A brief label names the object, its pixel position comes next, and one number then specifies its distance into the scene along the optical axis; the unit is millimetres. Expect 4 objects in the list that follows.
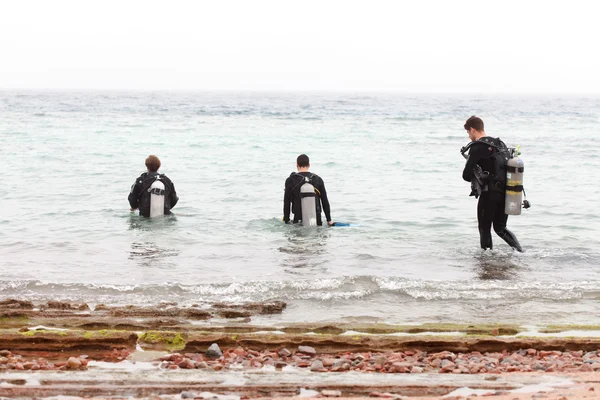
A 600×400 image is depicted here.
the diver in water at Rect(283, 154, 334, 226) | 11883
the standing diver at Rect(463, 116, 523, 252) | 9766
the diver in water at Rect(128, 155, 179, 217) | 12797
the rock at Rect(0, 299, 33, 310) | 7617
